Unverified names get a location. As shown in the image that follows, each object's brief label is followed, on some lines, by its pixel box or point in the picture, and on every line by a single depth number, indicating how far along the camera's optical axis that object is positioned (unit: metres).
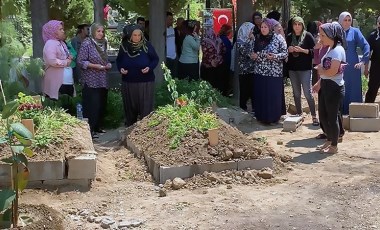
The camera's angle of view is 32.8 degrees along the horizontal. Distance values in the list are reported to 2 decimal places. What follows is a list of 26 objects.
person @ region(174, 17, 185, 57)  12.40
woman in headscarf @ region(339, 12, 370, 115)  9.25
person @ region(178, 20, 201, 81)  11.51
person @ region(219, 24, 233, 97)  11.93
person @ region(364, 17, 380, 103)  10.12
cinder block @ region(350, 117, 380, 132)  9.09
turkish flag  20.42
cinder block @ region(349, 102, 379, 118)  9.13
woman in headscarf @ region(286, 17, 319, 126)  9.46
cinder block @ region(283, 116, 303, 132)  9.32
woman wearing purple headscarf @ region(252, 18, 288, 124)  9.47
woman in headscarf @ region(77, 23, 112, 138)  8.89
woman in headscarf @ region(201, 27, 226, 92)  11.71
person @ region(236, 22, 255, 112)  10.16
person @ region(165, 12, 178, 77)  12.36
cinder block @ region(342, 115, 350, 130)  9.22
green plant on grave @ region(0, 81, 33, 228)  4.20
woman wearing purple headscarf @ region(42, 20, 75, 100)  8.61
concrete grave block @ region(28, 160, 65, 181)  6.13
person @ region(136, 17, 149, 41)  12.22
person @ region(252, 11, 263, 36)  9.97
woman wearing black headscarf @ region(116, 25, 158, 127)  8.89
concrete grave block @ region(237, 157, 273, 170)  6.62
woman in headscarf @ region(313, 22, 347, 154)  7.36
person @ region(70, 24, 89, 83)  11.03
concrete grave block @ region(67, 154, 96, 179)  6.21
